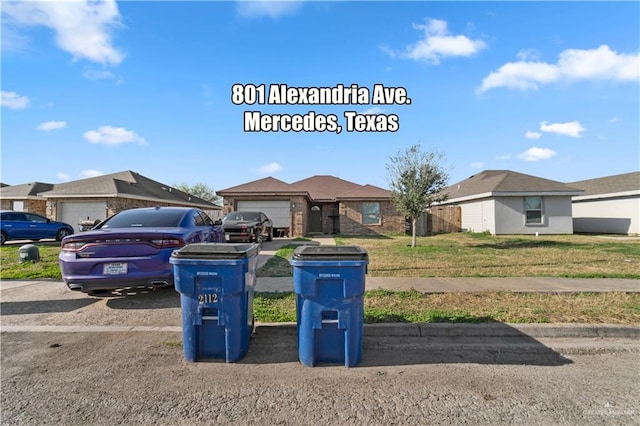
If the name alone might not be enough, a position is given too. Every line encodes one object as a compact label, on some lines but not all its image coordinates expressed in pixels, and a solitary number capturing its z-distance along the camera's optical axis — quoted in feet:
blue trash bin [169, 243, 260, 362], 11.55
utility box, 31.76
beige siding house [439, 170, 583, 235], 67.21
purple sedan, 16.78
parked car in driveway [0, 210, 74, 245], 49.67
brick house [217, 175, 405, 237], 67.05
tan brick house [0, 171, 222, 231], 68.08
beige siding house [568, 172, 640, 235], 73.36
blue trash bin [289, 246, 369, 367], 11.35
